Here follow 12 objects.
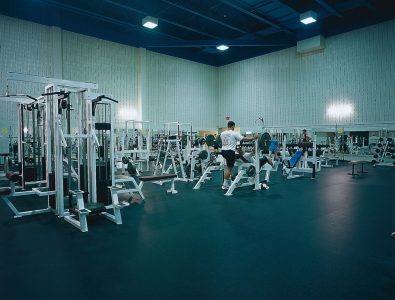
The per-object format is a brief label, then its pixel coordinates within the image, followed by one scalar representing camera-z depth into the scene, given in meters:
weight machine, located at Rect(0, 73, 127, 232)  3.36
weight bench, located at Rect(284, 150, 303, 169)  7.09
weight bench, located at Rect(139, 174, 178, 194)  4.61
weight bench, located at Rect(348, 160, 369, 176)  7.37
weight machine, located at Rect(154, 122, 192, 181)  6.48
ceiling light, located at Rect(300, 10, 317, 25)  9.85
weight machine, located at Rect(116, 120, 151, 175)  5.07
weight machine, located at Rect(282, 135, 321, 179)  7.08
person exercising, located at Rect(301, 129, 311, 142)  8.25
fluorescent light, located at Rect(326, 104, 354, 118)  11.10
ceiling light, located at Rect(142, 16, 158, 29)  10.27
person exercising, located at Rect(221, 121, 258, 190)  5.29
